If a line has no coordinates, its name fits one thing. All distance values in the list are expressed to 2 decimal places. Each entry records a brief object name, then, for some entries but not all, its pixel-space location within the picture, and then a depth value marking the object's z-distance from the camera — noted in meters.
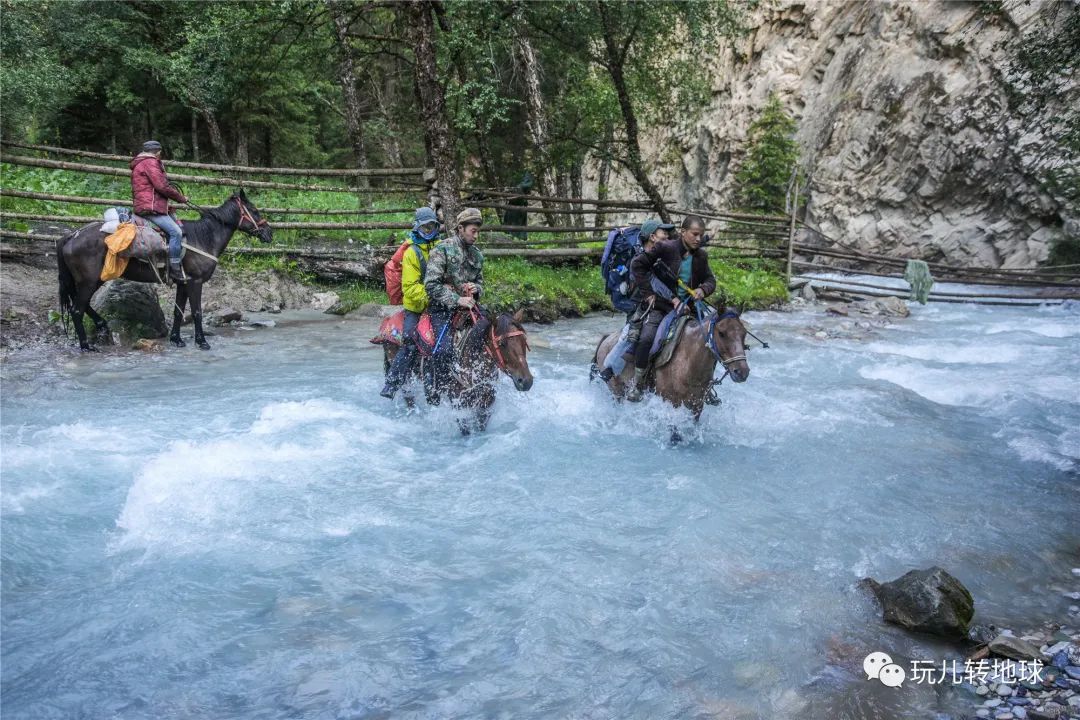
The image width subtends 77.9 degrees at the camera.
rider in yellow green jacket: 6.42
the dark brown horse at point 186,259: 9.08
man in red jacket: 9.20
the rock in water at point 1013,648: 3.34
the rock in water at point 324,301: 12.91
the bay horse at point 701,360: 5.72
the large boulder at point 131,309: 9.89
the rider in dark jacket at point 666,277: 6.67
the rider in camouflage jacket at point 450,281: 6.12
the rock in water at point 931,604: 3.64
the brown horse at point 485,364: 5.94
